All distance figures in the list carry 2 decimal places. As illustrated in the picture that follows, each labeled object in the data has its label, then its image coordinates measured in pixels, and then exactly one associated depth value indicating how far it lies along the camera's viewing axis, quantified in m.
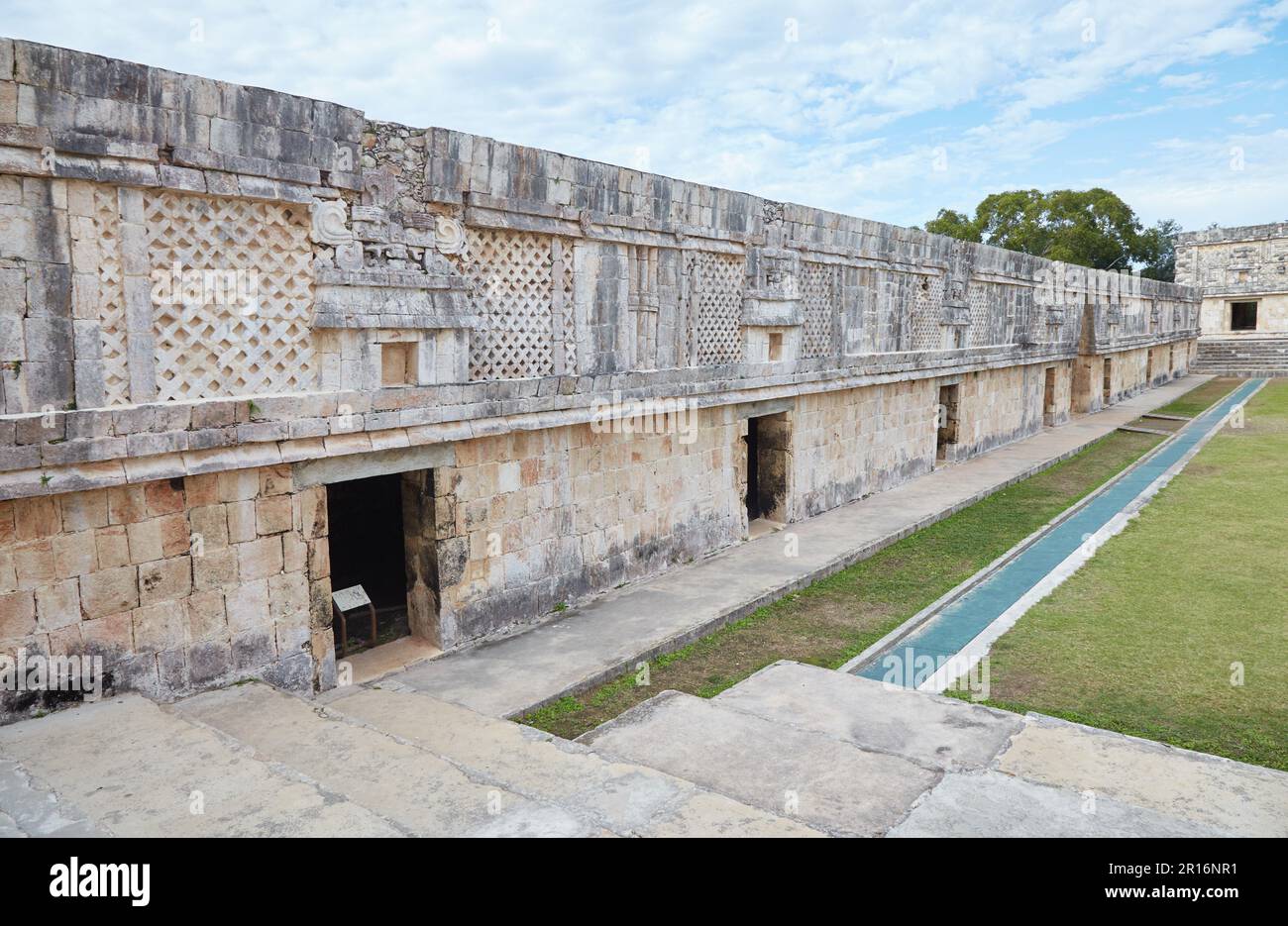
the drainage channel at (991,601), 6.58
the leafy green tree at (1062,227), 40.84
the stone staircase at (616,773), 3.40
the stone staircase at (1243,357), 36.09
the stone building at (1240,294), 36.50
